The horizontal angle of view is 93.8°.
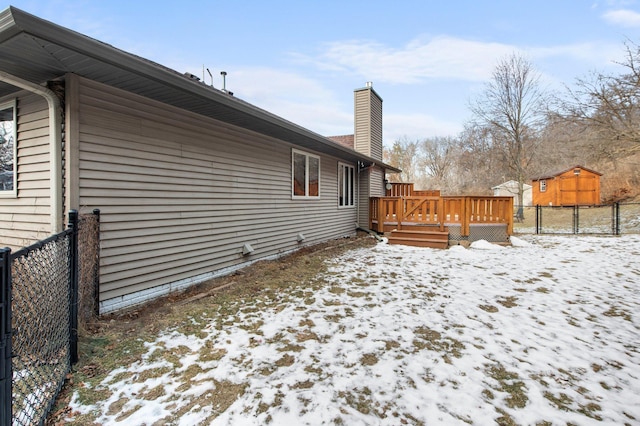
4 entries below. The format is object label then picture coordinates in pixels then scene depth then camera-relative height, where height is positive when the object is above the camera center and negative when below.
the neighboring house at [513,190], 26.48 +1.74
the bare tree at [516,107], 17.52 +6.15
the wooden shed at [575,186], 21.45 +1.65
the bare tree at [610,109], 9.95 +3.61
